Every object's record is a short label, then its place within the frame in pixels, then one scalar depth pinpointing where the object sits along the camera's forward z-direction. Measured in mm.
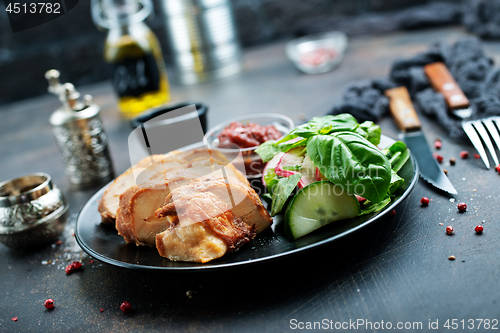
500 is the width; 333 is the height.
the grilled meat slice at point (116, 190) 568
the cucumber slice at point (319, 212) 510
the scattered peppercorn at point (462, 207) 539
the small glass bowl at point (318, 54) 979
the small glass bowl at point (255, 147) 597
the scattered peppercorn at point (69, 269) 553
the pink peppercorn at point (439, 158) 621
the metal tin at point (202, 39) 999
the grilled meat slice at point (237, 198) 519
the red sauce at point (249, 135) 610
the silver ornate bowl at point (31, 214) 578
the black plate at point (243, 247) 486
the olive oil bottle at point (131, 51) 860
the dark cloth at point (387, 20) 1132
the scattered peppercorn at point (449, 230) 516
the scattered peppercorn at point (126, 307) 499
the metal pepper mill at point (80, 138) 676
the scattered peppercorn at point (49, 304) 519
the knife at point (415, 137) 578
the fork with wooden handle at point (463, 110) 613
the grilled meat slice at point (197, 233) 497
